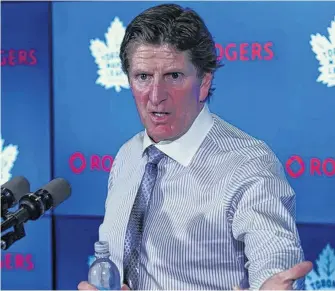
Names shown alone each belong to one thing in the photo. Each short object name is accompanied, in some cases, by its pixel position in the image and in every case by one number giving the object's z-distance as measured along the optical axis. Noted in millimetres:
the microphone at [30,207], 3076
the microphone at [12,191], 3132
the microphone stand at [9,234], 3063
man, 3311
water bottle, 3193
